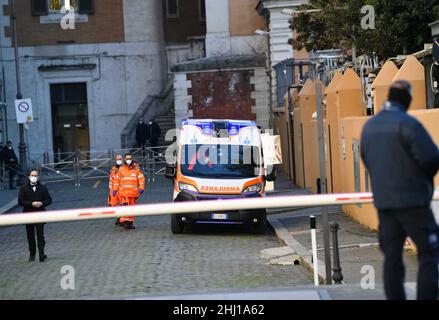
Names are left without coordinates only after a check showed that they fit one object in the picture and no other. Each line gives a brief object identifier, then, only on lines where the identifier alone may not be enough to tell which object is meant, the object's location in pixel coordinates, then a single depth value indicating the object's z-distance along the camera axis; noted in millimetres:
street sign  39734
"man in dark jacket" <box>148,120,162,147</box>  49344
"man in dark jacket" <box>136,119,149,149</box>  49469
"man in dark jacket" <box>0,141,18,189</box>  39906
